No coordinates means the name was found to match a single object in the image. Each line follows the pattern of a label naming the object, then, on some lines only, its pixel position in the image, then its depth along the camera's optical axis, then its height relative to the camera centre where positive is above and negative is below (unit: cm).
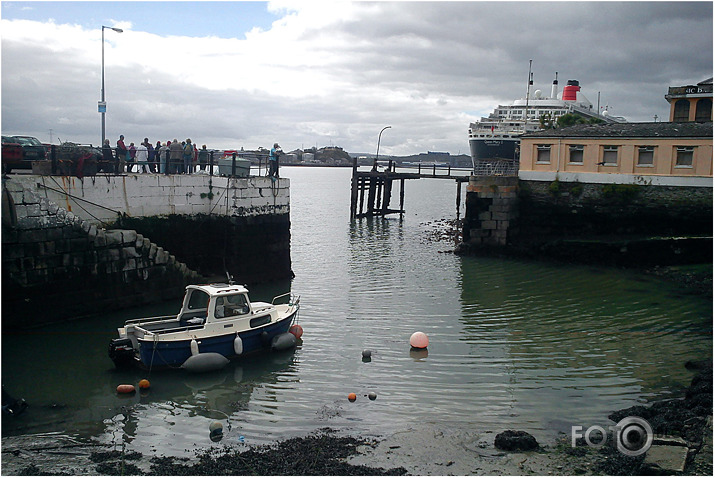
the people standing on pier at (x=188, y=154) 2322 +82
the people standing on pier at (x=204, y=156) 2361 +79
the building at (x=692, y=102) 4143 +598
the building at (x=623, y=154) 2841 +167
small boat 1362 -350
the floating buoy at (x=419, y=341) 1590 -395
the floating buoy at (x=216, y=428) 1075 -427
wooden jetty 4888 -22
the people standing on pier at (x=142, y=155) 2312 +73
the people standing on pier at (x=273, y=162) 2411 +64
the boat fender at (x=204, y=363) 1363 -402
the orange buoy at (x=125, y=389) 1256 -425
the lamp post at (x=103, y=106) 2327 +248
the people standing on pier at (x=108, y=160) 1995 +44
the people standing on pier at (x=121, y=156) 2017 +65
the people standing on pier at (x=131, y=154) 2257 +77
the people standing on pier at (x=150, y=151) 2341 +89
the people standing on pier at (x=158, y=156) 2288 +73
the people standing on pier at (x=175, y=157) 2245 +72
